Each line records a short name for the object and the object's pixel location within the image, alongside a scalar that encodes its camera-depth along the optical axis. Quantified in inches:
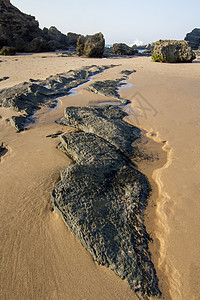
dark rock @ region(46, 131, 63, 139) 123.3
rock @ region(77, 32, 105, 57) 598.2
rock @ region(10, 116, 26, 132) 132.9
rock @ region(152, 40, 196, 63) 469.1
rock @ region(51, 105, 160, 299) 55.0
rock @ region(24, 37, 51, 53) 679.1
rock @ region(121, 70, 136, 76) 334.5
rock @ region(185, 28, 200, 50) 1145.4
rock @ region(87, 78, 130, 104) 205.3
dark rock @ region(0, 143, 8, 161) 106.4
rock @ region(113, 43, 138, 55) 761.9
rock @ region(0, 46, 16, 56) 571.8
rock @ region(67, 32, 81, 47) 1000.5
